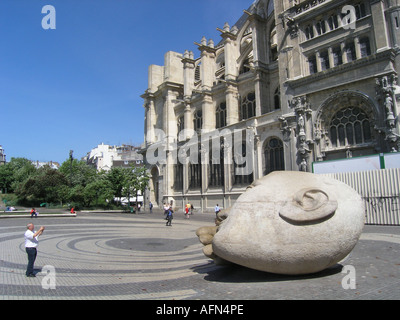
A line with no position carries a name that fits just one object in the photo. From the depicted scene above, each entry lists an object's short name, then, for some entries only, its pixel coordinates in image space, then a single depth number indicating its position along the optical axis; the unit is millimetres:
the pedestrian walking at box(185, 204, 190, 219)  27775
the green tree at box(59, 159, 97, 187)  48569
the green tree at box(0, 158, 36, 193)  76375
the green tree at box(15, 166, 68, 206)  48281
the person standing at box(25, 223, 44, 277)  7055
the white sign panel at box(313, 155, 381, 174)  17953
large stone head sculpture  5438
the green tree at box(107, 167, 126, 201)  38031
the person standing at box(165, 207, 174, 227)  20042
